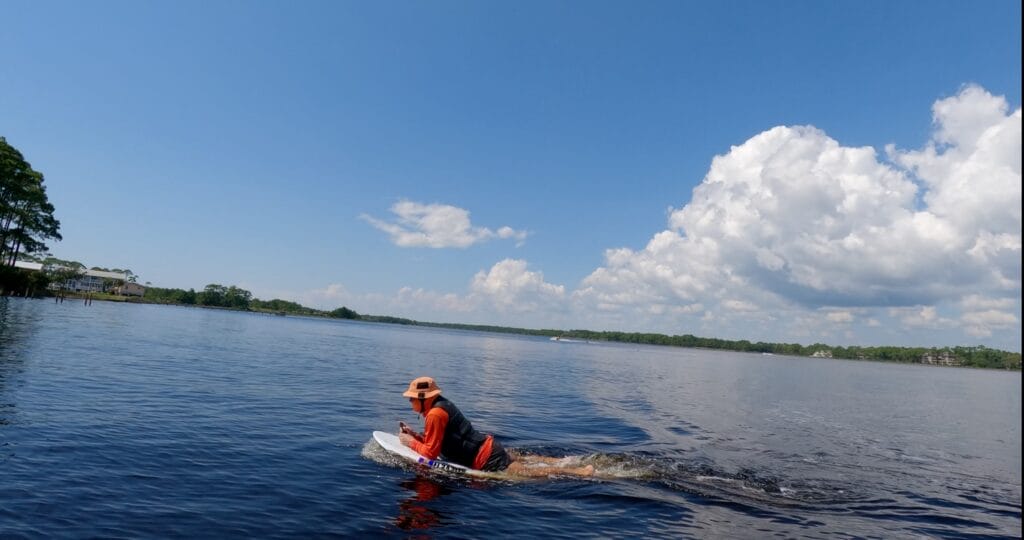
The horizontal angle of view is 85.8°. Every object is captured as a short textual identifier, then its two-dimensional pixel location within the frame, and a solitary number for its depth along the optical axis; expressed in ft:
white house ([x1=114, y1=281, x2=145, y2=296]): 511.89
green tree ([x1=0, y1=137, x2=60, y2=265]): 212.84
